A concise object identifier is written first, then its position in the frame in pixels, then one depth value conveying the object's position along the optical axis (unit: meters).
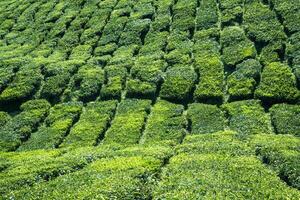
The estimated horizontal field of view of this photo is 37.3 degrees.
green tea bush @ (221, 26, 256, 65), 33.28
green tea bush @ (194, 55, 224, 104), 30.80
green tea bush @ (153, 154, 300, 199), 17.64
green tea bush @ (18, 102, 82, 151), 30.25
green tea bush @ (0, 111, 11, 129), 33.73
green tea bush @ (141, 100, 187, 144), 28.23
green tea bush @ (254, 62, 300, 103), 28.94
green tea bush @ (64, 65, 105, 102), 34.44
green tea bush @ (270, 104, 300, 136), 26.13
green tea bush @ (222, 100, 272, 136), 27.05
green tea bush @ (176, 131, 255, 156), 22.61
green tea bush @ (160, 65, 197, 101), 31.67
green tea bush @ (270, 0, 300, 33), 34.66
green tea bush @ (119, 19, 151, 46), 39.72
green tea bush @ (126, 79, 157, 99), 32.62
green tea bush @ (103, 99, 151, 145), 29.04
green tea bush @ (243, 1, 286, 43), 34.28
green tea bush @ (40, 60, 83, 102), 35.62
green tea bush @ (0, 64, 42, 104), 36.09
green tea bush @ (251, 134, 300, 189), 19.59
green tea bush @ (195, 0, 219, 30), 38.62
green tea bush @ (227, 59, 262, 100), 30.19
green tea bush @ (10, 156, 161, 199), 18.53
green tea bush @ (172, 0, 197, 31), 39.44
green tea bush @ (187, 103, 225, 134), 28.12
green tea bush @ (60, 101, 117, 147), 29.80
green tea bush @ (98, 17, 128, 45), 41.16
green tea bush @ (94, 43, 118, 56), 39.34
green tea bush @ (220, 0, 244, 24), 38.17
